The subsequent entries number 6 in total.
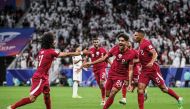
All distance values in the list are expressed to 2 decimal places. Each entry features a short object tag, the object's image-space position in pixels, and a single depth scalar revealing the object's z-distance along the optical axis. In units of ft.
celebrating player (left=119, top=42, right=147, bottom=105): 75.72
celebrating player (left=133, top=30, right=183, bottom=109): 59.21
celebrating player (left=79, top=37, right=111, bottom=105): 79.20
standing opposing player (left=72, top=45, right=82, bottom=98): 91.00
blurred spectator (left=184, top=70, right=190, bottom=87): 127.54
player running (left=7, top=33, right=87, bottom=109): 53.67
